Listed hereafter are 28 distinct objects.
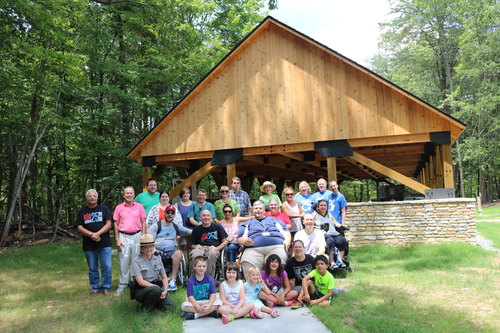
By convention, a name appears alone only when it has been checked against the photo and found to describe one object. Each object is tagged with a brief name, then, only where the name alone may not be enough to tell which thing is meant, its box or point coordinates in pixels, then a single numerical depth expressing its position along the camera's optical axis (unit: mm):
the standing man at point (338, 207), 7582
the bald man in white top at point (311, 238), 6191
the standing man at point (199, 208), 6859
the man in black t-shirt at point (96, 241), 6242
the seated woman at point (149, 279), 4926
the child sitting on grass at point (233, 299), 4707
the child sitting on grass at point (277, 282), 5168
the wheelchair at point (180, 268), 6117
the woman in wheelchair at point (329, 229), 6840
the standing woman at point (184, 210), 6999
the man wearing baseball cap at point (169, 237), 6086
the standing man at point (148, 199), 7410
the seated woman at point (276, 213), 6324
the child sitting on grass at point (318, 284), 5191
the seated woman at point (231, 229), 6388
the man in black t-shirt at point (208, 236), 6078
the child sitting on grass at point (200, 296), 4789
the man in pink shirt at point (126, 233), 6359
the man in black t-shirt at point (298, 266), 5488
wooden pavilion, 9984
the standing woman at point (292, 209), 7004
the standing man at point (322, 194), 7578
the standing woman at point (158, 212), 6703
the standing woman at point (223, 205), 6922
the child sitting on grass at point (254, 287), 5000
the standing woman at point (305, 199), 7391
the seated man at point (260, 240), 5914
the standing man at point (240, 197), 7414
